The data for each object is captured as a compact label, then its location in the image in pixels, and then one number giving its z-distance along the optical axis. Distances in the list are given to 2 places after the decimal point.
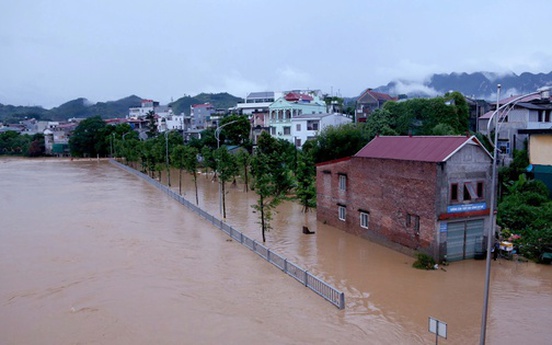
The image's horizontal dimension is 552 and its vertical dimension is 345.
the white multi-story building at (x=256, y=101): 98.56
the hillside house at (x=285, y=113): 64.25
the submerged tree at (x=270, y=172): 25.70
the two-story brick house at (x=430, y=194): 20.14
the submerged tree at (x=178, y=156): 46.75
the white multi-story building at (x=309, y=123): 59.06
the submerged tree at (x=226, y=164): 34.25
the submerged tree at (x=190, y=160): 42.69
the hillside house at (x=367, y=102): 68.81
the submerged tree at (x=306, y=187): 32.81
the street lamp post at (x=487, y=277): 10.33
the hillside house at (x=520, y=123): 36.50
